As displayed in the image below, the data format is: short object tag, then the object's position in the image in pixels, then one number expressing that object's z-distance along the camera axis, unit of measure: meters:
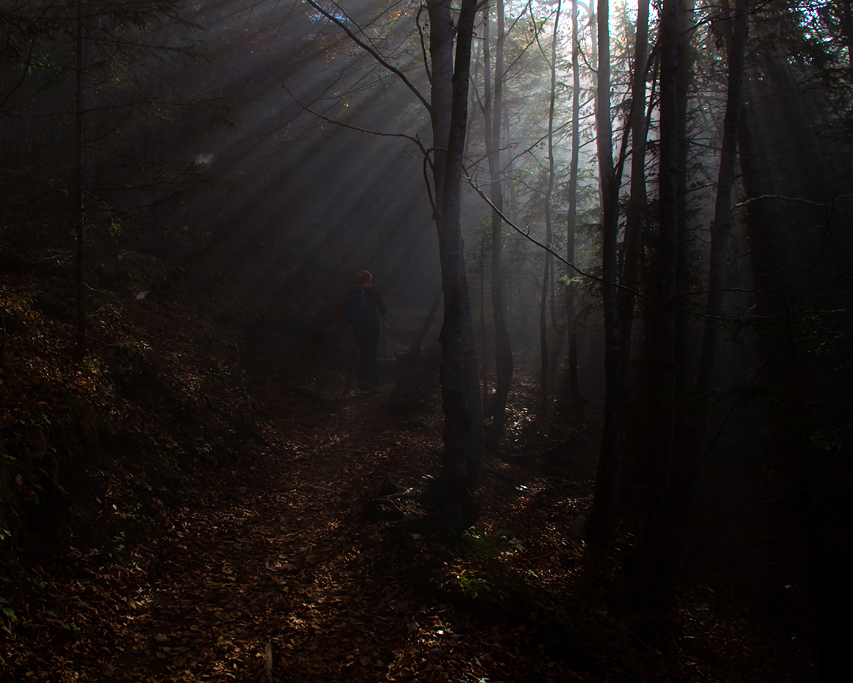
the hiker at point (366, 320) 12.19
